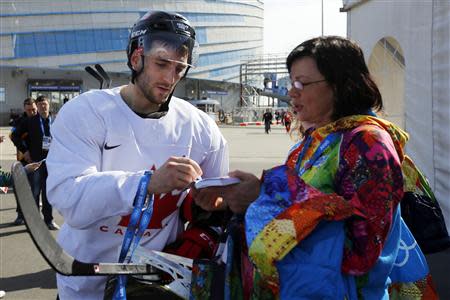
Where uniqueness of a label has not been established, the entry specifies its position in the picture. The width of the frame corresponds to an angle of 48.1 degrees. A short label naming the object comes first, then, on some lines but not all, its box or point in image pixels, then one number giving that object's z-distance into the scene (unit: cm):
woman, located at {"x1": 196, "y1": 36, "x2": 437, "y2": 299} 130
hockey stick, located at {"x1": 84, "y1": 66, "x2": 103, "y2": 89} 323
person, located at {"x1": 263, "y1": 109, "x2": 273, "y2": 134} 3108
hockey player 150
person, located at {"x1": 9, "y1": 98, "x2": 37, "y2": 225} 772
